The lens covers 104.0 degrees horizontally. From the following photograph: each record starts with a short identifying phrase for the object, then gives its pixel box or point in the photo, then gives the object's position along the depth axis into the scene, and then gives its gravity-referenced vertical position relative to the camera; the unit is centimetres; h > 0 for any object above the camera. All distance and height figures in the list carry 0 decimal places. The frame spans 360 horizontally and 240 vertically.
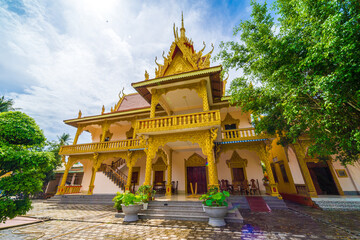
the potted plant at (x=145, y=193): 598 -32
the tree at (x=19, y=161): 350 +59
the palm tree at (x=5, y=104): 1478 +804
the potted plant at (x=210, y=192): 494 -28
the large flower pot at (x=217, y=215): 446 -91
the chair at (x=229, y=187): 895 -20
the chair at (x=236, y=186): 924 -18
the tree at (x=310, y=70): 314 +304
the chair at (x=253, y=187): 877 -21
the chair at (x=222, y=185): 916 -8
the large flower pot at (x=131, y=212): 518 -91
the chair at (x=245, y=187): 880 -21
